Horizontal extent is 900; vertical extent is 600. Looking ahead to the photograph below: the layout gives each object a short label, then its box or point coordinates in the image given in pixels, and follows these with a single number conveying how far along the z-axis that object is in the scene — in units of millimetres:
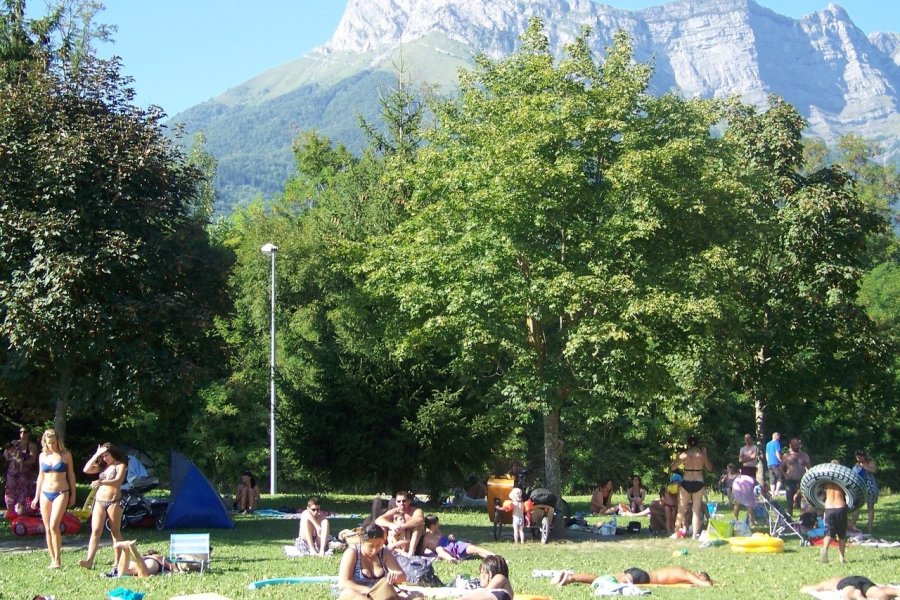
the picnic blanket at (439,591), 11580
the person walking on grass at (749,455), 20375
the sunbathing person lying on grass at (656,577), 12539
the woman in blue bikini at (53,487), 13289
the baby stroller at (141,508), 18906
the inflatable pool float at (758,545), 16266
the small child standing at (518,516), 18297
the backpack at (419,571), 12516
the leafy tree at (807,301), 25641
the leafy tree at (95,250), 16906
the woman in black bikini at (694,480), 18641
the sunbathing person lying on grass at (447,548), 15312
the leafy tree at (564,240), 20016
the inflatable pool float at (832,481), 14859
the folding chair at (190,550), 13195
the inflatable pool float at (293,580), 12128
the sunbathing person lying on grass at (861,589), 10719
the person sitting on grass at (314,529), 15898
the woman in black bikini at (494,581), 9914
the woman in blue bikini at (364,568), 10531
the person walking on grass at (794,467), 20859
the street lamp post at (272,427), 32312
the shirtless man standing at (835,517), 14750
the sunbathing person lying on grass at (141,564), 12718
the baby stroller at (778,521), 17422
